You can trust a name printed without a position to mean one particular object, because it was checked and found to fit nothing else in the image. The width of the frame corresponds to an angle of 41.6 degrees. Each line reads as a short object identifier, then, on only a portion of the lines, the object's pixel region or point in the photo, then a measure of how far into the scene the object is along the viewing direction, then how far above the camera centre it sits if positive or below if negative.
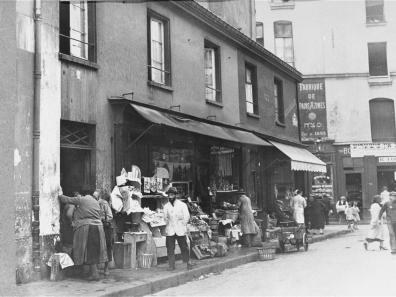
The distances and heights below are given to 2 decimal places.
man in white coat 11.14 -0.75
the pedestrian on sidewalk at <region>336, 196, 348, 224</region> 28.61 -1.07
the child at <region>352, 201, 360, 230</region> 24.42 -1.35
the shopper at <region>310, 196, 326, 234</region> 20.70 -1.18
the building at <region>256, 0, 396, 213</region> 21.42 +5.67
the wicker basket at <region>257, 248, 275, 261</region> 13.60 -1.67
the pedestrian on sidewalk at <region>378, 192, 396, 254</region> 14.52 -0.82
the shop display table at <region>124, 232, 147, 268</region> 11.10 -0.99
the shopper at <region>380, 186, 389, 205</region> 24.39 -0.41
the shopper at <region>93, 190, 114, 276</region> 10.45 -0.51
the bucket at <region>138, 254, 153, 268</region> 11.22 -1.45
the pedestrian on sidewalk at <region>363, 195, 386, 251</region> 15.51 -1.26
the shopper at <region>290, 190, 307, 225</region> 18.62 -0.72
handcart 15.06 -1.39
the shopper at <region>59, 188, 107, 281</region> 9.49 -0.73
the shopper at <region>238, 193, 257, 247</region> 15.24 -0.81
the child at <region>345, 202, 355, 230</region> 24.09 -1.37
